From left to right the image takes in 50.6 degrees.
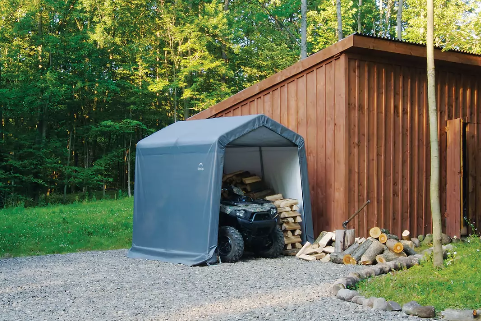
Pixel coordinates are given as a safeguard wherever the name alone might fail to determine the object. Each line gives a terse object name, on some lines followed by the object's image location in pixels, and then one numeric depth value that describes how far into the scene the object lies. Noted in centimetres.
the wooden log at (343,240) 866
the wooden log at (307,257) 858
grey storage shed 826
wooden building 934
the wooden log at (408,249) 841
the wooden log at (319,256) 862
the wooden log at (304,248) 885
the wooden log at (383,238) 839
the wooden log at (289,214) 919
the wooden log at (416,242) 957
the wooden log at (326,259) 844
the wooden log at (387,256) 794
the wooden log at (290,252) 917
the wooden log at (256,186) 1011
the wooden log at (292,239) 915
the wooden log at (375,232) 861
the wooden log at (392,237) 895
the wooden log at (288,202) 925
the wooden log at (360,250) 811
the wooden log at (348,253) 808
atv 838
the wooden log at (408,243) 873
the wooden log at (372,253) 798
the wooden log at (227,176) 1008
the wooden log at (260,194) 1001
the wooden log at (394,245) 811
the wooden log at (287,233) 919
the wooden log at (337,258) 817
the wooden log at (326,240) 894
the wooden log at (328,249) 875
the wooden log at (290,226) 916
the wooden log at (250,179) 1009
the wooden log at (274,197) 953
